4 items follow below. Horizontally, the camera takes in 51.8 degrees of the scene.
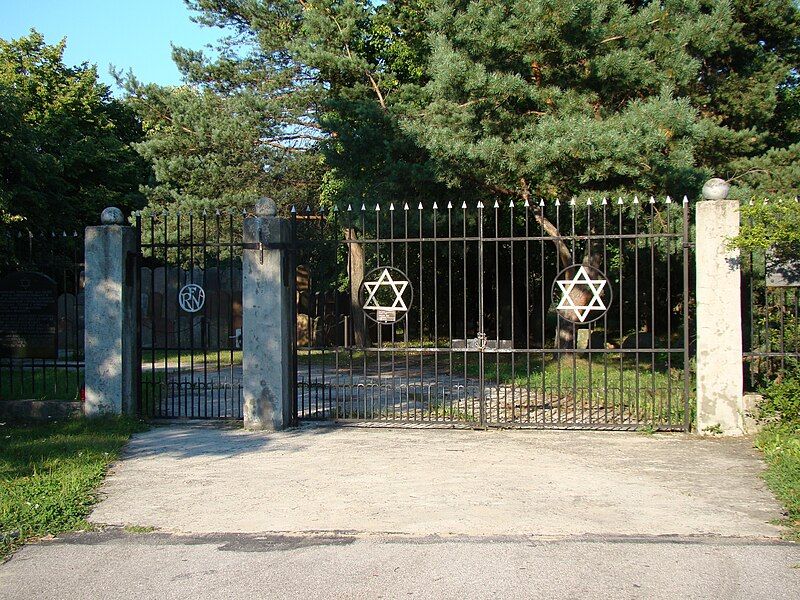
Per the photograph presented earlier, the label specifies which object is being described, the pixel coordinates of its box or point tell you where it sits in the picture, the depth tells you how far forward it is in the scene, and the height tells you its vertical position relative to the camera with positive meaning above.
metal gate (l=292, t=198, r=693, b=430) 9.90 -0.25
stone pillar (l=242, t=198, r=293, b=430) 9.93 -0.25
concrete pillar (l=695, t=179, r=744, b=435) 9.28 -0.26
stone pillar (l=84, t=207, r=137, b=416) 10.39 -0.21
